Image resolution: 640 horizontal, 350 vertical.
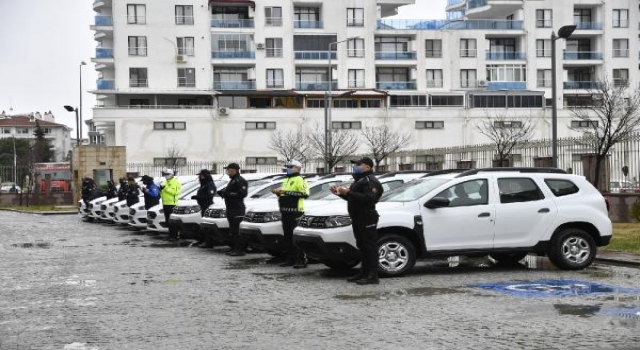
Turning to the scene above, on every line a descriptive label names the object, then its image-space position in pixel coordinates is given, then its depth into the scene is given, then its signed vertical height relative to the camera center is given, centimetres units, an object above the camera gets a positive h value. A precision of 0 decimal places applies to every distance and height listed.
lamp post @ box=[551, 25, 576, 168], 2222 +215
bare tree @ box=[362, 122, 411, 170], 6456 +252
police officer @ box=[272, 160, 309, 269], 1495 -54
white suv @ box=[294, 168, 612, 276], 1316 -80
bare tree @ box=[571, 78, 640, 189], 2559 +75
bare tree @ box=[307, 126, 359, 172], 6381 +226
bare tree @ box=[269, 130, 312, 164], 6369 +208
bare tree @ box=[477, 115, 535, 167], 6469 +346
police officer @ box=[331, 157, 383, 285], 1228 -65
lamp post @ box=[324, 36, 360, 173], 4517 +194
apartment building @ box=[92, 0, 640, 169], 7006 +874
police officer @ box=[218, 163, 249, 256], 1706 -51
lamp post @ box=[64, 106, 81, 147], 5553 +368
